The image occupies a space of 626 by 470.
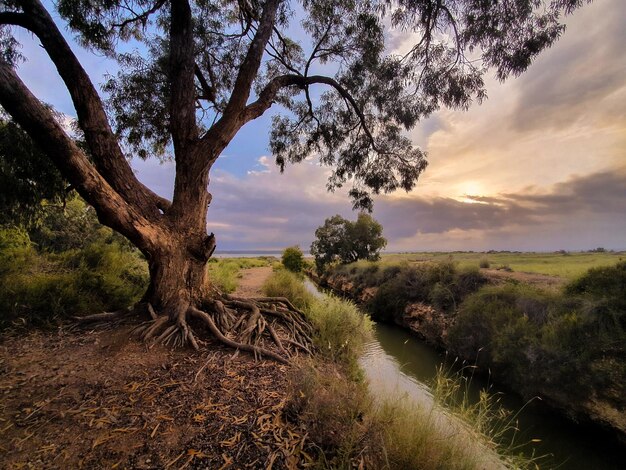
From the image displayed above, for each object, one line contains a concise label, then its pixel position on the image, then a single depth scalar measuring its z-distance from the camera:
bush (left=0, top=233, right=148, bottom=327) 4.80
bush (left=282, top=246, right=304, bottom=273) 28.67
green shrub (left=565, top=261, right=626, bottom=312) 6.27
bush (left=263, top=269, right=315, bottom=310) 8.74
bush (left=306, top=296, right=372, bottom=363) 5.83
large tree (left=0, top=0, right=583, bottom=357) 3.79
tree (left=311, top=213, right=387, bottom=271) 31.16
